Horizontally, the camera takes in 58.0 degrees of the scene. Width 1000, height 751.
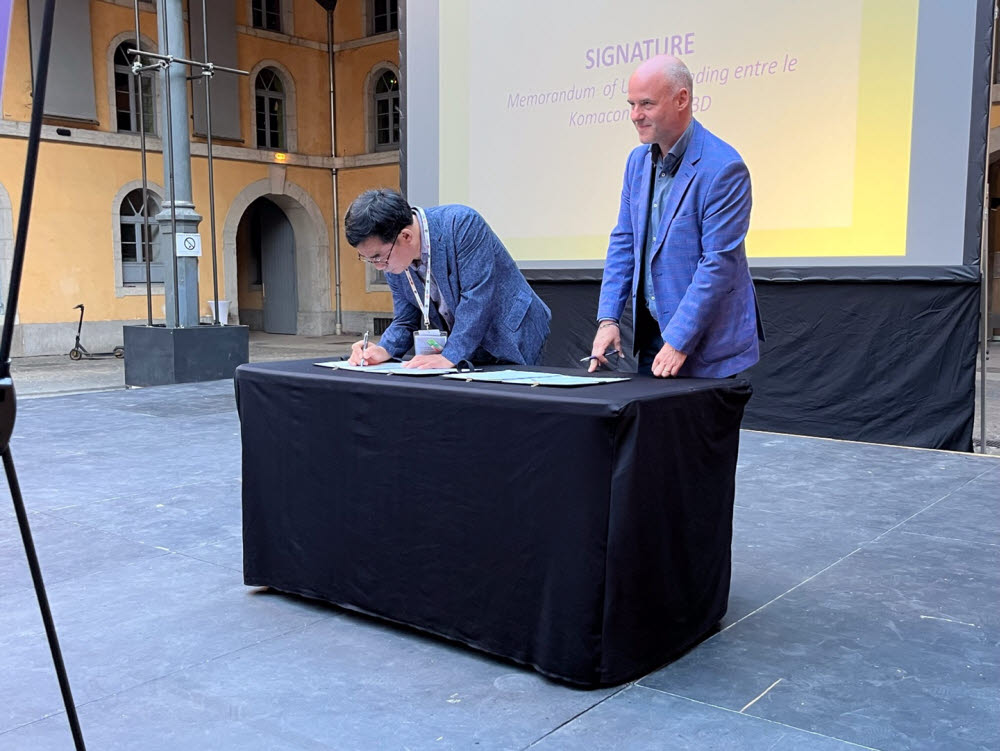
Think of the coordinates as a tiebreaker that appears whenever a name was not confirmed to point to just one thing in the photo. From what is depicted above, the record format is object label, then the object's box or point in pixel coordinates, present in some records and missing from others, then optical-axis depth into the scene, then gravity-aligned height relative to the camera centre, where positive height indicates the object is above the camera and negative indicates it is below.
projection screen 5.22 +1.14
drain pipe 16.72 +1.81
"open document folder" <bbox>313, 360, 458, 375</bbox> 2.53 -0.25
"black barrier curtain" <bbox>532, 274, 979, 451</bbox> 5.35 -0.48
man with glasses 2.56 +0.00
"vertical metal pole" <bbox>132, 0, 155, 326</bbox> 8.30 +0.54
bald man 2.46 +0.12
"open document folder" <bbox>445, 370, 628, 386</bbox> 2.32 -0.25
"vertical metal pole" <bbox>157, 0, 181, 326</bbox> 8.45 +1.23
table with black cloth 2.08 -0.57
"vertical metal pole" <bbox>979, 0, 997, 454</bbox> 5.07 -0.04
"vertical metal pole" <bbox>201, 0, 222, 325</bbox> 8.17 +1.92
